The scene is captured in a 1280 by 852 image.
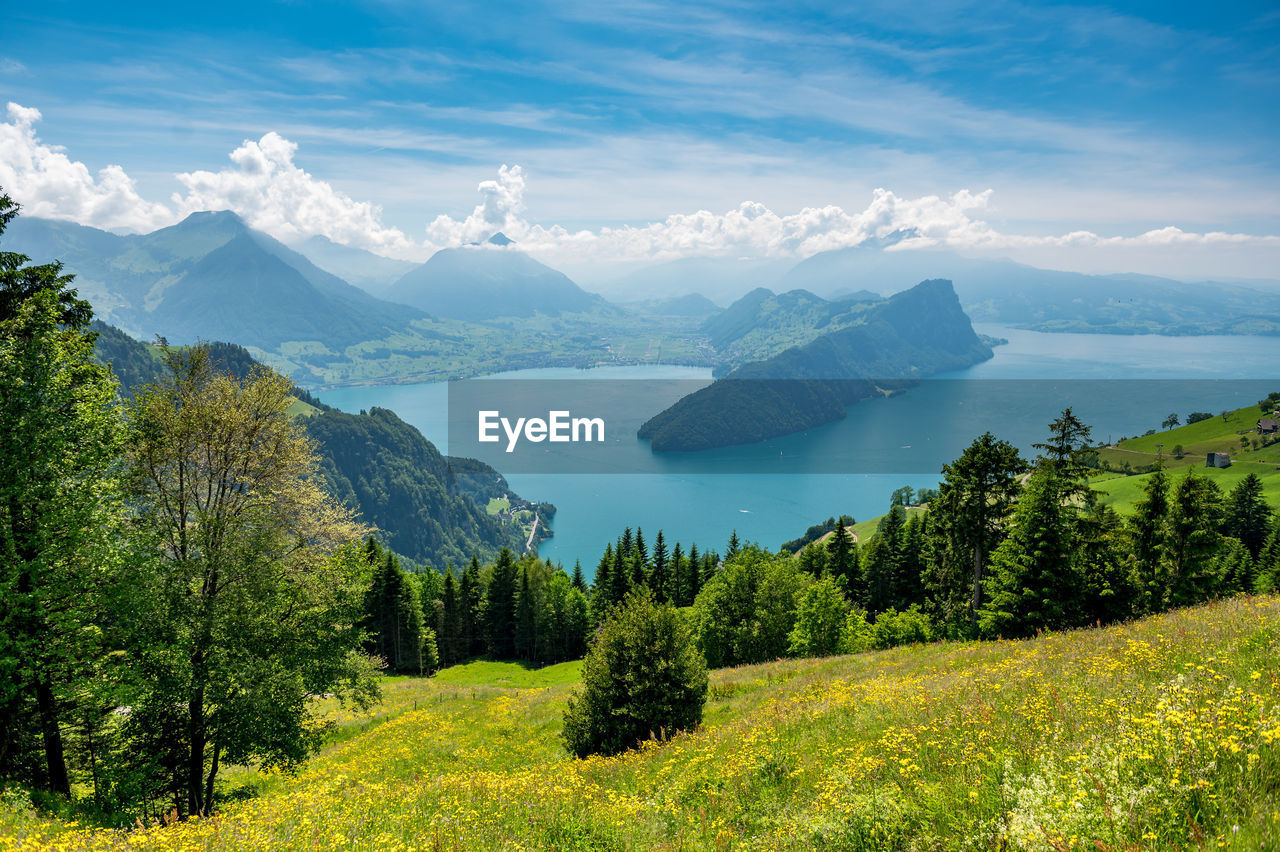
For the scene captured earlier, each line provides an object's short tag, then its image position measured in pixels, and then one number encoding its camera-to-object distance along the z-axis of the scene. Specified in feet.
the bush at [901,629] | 126.82
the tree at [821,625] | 131.75
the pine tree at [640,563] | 228.84
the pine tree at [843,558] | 211.82
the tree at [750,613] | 145.69
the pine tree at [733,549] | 264.17
